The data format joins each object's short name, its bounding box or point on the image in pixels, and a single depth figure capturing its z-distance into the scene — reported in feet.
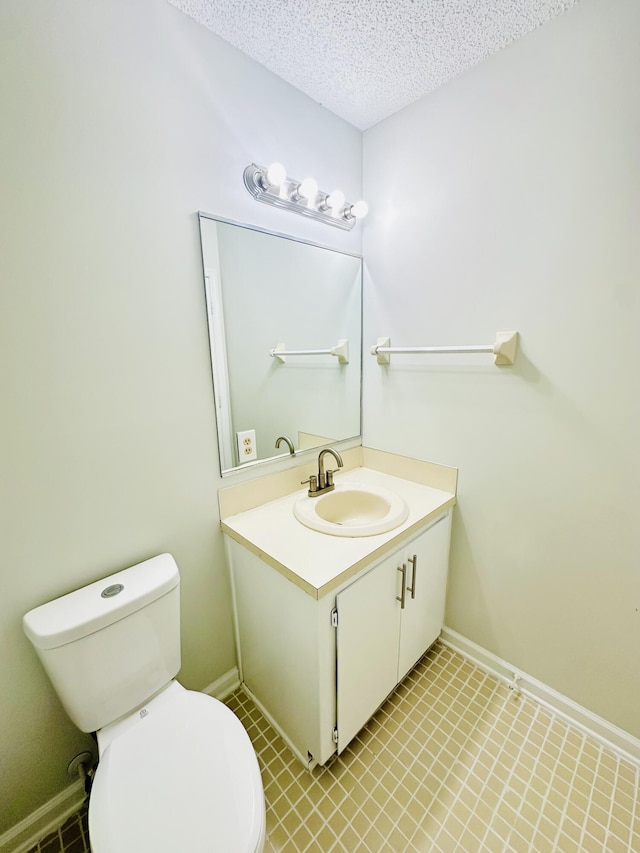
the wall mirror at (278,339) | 4.15
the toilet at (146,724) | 2.42
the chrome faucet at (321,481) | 4.75
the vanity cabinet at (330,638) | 3.46
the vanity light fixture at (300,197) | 3.96
